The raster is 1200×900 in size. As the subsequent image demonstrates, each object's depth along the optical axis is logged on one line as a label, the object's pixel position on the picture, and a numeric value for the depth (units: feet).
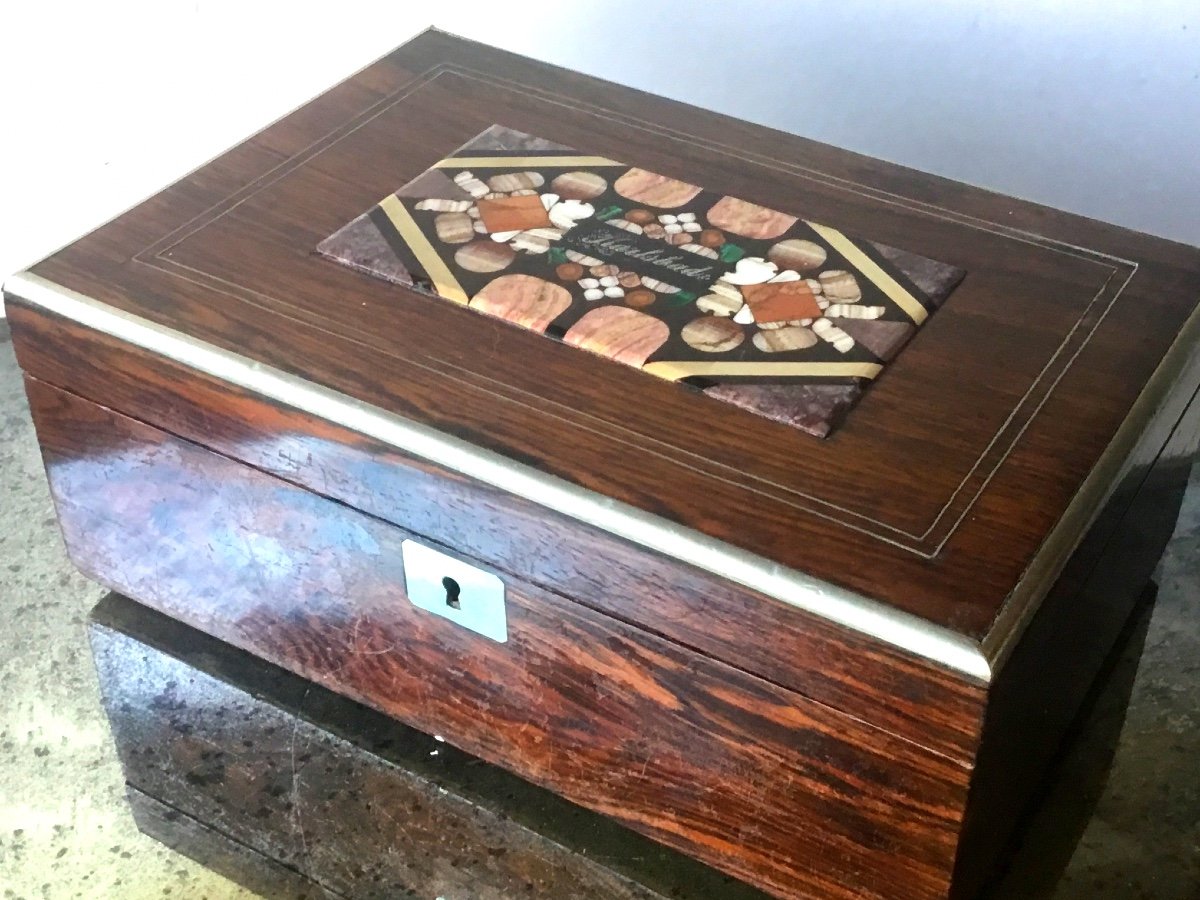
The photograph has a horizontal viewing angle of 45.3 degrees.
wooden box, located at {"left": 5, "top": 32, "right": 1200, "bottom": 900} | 2.52
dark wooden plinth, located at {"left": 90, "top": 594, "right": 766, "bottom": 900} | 3.19
